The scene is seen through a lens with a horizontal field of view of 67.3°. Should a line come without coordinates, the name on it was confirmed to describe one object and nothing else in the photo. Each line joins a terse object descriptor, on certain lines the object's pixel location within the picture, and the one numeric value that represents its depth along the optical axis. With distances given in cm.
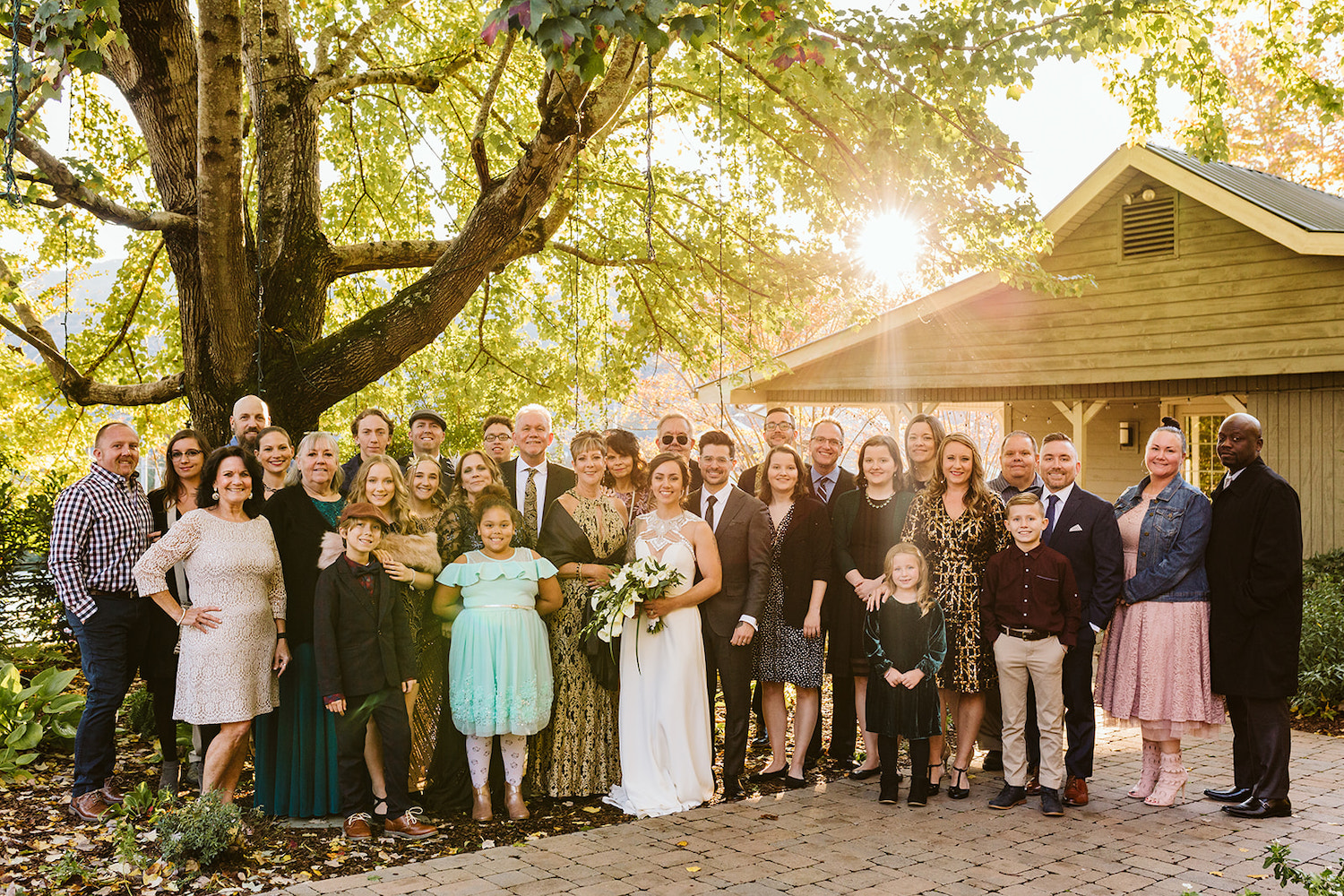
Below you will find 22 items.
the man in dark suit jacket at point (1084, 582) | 579
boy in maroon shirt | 562
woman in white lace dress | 515
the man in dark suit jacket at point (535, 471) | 660
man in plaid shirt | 553
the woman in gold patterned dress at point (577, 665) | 595
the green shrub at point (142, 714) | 715
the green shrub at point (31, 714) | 657
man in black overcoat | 554
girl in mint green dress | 555
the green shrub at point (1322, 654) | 801
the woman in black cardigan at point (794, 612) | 624
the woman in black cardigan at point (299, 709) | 555
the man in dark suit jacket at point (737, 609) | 602
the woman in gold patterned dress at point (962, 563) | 591
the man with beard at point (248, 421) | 618
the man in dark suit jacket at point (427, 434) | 653
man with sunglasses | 654
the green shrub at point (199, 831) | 471
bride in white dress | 586
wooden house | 1135
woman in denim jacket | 569
